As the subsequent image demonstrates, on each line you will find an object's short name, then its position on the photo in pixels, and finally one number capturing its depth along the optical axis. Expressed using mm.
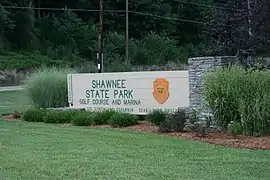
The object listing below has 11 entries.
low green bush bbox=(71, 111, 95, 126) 20703
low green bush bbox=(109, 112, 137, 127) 19828
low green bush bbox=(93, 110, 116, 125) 20641
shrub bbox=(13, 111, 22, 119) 24575
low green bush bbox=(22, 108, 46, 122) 22891
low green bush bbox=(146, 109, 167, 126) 19325
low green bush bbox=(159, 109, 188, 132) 17406
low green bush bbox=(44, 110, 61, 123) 22134
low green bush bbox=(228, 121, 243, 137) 15945
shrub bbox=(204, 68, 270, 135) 16078
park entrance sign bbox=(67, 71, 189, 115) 21016
